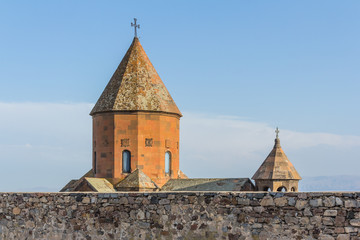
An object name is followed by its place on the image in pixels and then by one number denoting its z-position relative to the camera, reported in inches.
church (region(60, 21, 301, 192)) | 2282.2
